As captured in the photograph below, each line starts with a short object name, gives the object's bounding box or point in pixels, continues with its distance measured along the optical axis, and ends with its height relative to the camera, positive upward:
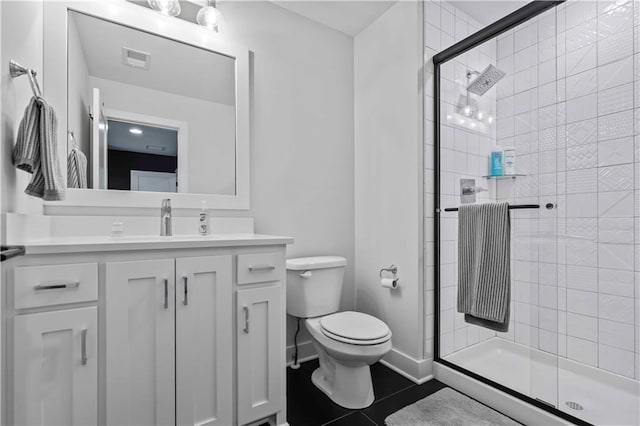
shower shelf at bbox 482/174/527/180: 1.77 +0.20
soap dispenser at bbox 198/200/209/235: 1.75 -0.06
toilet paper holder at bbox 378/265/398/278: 2.08 -0.38
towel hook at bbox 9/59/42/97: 1.09 +0.49
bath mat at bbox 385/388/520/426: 1.53 -1.02
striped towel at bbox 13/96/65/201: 1.08 +0.21
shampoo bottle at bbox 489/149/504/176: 1.86 +0.29
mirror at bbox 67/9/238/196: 1.56 +0.54
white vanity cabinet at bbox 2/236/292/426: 1.02 -0.47
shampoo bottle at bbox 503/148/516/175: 1.78 +0.28
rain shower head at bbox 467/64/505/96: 1.89 +0.81
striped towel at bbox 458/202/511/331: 1.63 -0.29
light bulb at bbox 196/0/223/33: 1.78 +1.10
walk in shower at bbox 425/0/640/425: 1.49 +0.03
